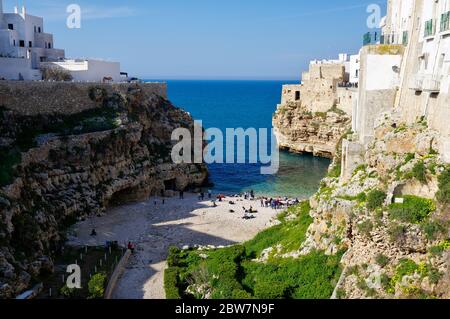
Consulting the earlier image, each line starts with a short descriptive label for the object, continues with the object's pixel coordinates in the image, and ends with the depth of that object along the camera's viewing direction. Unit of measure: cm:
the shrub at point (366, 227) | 1510
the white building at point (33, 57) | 4138
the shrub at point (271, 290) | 1768
